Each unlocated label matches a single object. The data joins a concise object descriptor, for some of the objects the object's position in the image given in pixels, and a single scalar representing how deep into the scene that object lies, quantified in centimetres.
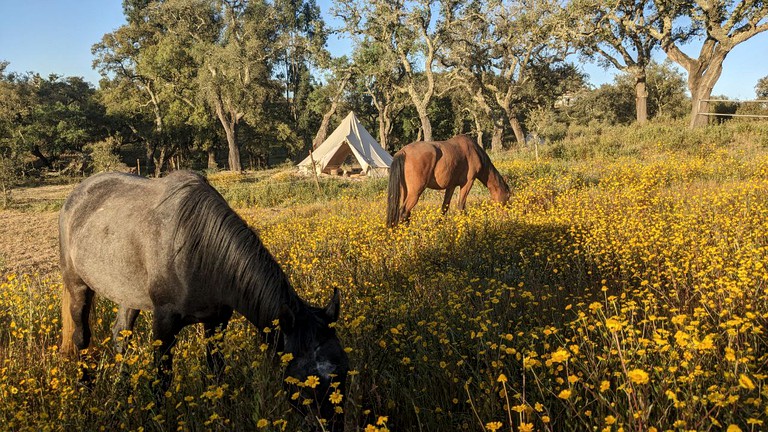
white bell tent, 2607
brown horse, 916
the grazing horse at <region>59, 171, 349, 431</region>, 257
